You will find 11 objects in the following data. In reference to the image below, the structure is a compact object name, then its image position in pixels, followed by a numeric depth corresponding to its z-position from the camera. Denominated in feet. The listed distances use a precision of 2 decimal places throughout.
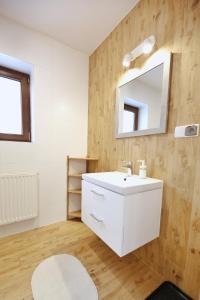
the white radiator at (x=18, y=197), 4.79
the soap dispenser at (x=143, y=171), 3.82
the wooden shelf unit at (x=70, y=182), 6.25
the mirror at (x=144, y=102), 3.50
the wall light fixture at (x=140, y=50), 3.65
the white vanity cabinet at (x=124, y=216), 2.90
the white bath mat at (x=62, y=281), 3.08
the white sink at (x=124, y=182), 2.91
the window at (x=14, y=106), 5.35
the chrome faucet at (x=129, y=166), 4.28
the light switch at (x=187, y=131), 2.93
